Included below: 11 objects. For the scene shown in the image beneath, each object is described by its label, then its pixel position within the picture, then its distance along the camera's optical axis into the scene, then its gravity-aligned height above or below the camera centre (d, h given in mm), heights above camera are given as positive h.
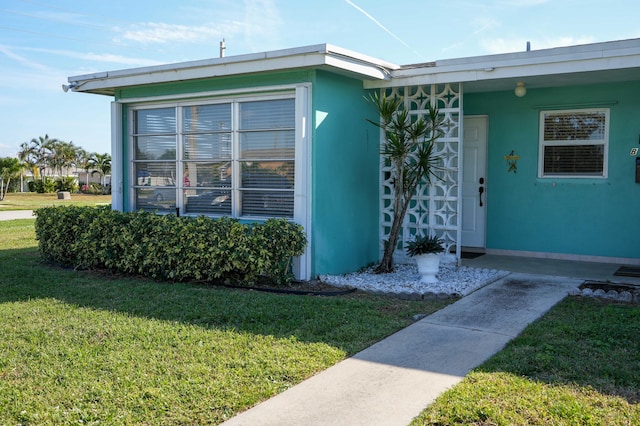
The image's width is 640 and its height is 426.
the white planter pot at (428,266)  7105 -966
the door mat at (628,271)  7468 -1089
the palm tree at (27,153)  51625 +2680
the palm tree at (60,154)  52625 +2708
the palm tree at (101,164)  47938 +1710
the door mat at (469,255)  9000 -1062
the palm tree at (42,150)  51875 +3015
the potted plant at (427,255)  7090 -839
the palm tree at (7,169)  29812 +736
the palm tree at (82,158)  52938 +2405
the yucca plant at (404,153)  7414 +430
